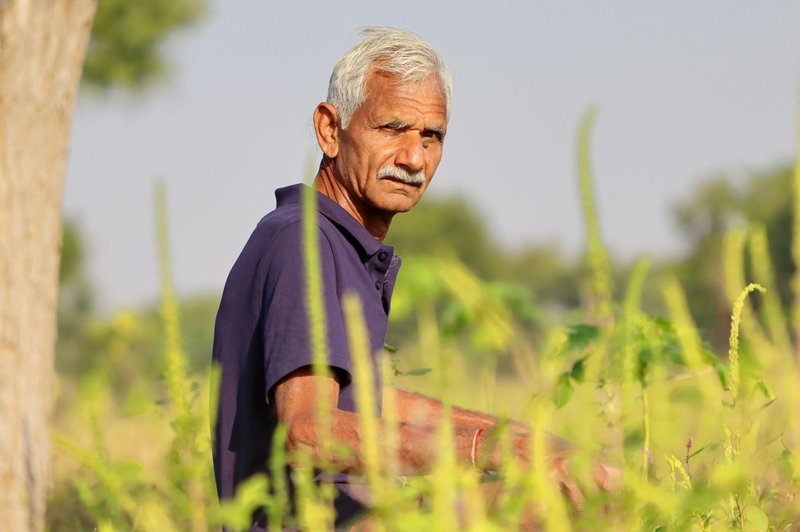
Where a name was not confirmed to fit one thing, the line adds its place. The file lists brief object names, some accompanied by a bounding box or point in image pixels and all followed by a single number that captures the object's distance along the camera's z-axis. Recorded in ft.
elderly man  15.63
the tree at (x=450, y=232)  380.22
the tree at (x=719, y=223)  229.50
